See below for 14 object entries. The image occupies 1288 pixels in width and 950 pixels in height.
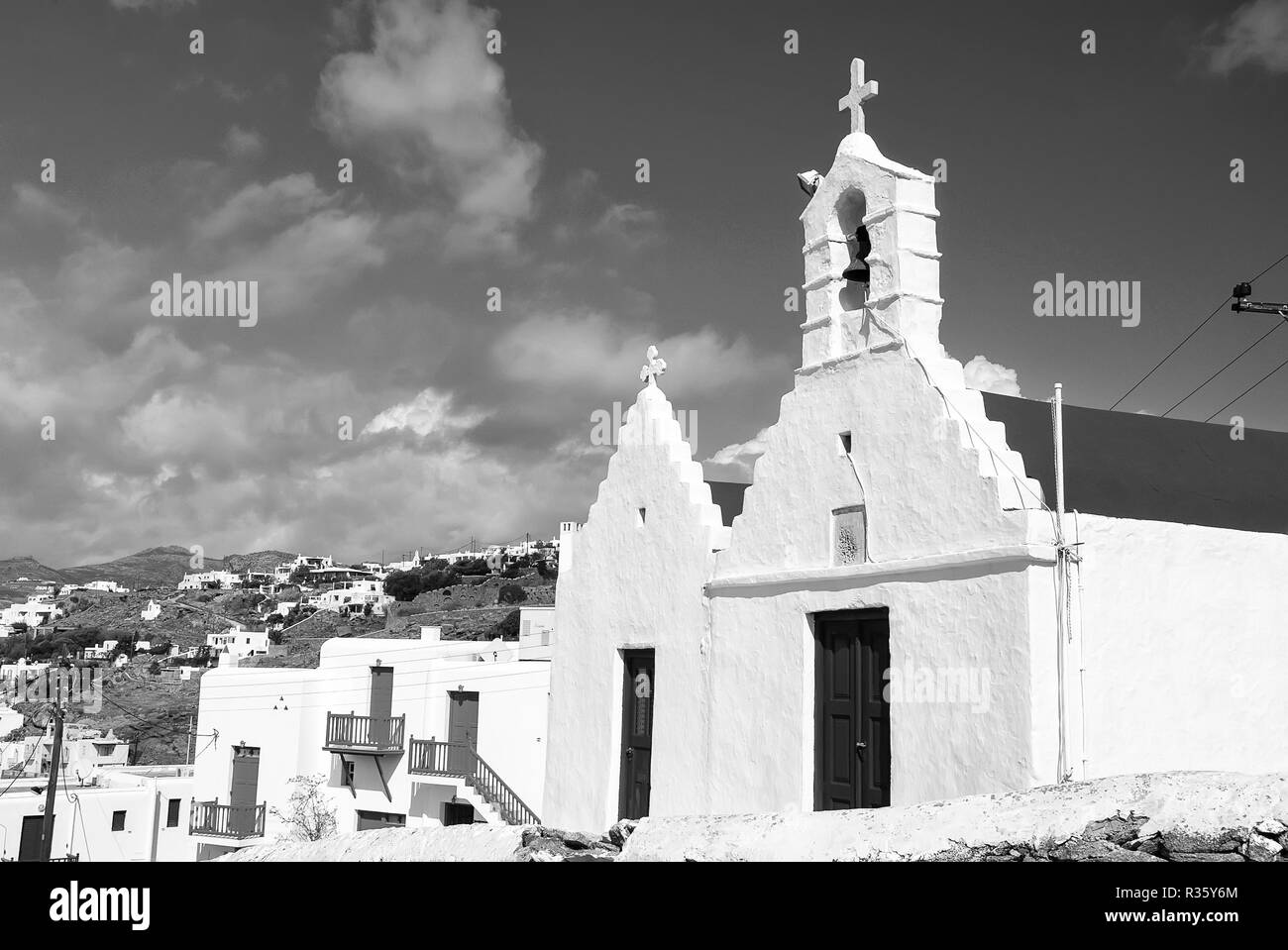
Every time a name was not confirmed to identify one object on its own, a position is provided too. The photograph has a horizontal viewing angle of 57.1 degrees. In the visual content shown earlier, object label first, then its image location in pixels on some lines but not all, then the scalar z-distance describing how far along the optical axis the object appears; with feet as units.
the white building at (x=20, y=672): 261.65
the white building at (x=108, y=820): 97.86
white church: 31.07
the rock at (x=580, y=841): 26.30
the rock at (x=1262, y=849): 17.34
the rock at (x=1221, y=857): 17.57
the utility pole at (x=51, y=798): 90.22
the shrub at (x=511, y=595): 256.93
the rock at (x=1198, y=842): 17.74
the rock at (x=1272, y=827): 17.51
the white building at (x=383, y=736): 83.41
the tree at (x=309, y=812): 89.61
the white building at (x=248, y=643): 216.95
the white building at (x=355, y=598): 341.82
